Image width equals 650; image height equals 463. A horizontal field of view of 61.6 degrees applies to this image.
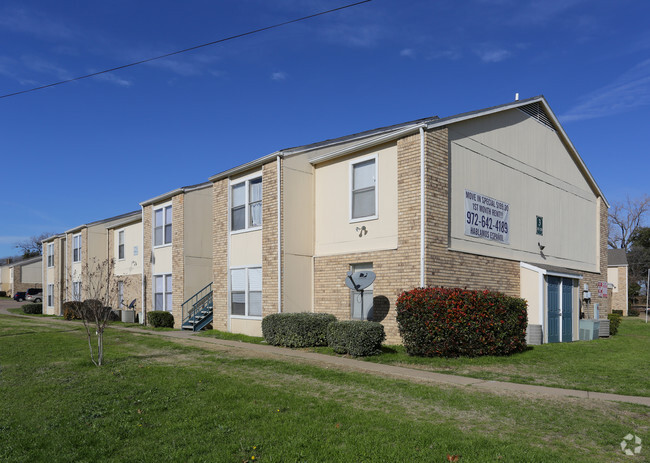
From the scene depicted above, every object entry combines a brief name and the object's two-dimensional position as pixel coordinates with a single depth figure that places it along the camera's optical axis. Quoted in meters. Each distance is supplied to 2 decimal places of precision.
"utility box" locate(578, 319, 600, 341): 19.48
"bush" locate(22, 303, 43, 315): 37.59
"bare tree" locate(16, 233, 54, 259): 98.88
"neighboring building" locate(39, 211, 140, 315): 31.36
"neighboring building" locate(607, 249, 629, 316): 45.69
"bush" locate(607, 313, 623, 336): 22.20
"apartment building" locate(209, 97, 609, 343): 14.57
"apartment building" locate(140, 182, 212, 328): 22.33
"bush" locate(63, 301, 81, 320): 28.52
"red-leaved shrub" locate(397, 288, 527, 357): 12.43
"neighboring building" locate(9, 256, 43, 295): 71.75
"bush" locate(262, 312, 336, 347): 14.81
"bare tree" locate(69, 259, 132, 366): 11.59
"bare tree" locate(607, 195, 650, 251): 62.84
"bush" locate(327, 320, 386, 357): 12.69
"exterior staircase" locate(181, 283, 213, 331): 20.77
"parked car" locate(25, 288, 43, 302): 57.69
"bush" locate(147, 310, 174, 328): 22.39
